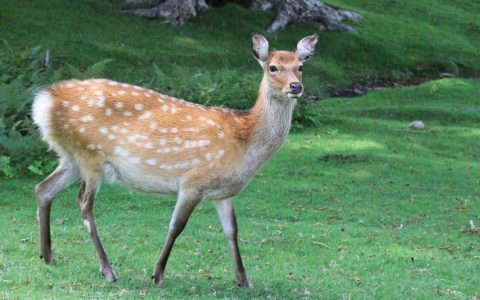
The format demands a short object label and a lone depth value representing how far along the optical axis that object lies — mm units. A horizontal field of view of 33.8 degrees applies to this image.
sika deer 6922
